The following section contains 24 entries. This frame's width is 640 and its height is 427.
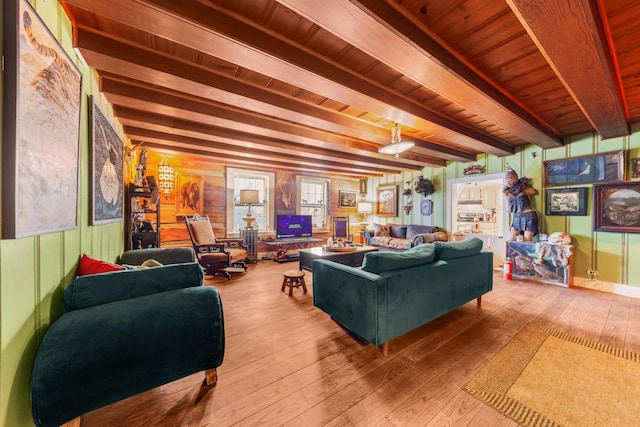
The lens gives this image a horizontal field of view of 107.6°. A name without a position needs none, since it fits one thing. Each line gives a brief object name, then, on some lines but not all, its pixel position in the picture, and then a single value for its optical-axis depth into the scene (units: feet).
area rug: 4.46
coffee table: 12.32
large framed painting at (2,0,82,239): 2.97
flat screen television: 19.33
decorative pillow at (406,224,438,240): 18.28
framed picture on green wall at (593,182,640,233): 10.71
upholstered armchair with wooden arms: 12.94
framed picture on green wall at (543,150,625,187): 11.05
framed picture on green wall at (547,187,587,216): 12.10
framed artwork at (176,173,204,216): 15.78
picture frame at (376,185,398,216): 21.95
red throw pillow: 5.23
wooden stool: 10.46
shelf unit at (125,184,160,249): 9.87
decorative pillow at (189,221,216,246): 13.35
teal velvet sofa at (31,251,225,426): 3.56
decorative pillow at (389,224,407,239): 20.08
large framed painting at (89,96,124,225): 5.89
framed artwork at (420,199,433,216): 19.10
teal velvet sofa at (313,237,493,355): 6.19
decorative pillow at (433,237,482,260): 7.89
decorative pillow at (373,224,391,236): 20.75
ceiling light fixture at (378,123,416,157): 10.03
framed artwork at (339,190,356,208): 23.50
